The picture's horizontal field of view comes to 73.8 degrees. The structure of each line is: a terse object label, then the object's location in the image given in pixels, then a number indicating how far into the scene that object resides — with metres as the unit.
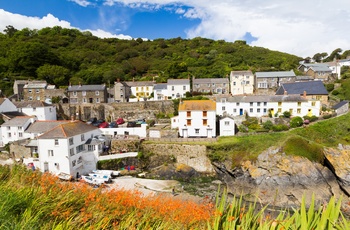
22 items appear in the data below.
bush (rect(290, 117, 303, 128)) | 30.50
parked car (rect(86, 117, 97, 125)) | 38.99
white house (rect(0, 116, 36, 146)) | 30.11
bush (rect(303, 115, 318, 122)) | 31.89
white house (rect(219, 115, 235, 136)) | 30.48
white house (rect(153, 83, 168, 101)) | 46.16
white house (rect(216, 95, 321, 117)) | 34.06
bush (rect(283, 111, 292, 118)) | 33.61
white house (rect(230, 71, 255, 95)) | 48.64
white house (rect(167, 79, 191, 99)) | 45.84
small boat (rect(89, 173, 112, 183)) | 23.36
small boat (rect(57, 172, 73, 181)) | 22.69
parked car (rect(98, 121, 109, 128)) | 34.06
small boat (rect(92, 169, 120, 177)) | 25.12
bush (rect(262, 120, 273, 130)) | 30.42
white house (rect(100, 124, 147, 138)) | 31.52
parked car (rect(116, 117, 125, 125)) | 36.75
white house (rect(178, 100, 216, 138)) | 30.95
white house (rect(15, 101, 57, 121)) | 35.38
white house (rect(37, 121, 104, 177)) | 24.12
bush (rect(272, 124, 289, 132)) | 29.68
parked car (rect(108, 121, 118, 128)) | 33.81
